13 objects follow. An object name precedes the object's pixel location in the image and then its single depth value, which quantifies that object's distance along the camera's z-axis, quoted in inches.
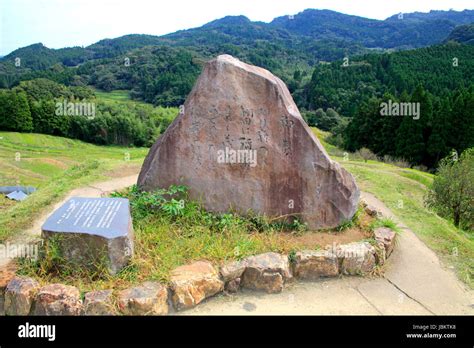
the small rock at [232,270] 258.7
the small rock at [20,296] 229.0
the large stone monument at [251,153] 322.0
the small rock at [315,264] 279.3
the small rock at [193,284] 239.6
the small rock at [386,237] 311.4
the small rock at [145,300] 225.0
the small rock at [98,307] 222.5
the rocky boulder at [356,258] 286.7
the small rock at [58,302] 222.2
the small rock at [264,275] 263.4
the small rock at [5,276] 241.0
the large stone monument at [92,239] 245.9
